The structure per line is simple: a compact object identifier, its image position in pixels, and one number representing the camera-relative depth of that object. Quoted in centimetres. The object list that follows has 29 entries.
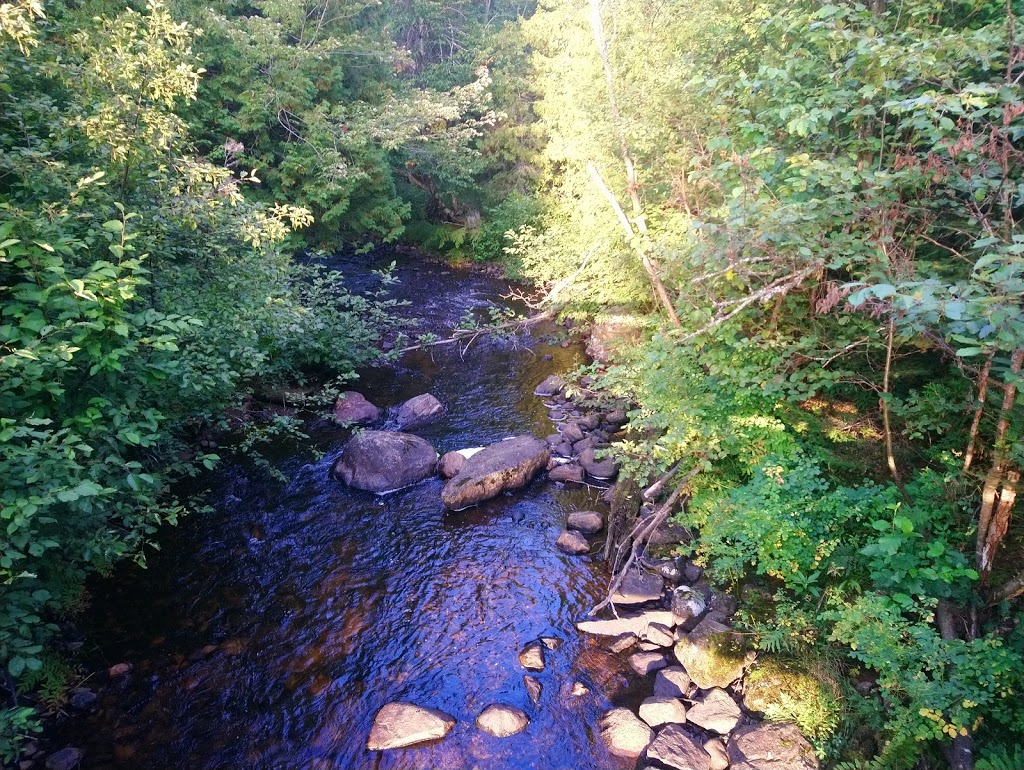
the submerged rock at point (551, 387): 1241
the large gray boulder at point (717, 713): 517
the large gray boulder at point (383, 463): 927
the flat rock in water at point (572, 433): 1052
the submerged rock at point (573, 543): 789
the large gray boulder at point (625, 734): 520
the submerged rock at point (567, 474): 955
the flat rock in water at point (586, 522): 830
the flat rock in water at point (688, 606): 636
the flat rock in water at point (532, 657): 616
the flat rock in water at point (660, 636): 622
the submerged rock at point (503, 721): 546
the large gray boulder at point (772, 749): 459
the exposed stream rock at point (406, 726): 534
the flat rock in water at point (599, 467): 955
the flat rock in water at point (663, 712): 536
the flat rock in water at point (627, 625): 645
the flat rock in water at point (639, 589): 682
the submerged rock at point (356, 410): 1132
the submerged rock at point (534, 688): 579
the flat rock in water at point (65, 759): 502
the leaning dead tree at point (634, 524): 697
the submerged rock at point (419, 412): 1134
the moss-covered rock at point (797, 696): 475
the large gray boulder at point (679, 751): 493
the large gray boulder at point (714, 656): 551
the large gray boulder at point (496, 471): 896
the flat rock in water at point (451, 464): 963
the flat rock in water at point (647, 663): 598
